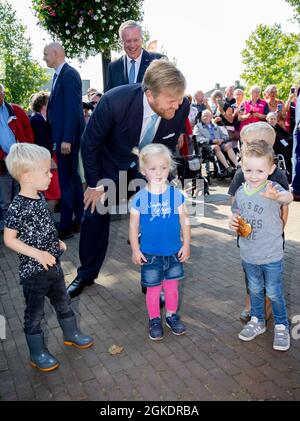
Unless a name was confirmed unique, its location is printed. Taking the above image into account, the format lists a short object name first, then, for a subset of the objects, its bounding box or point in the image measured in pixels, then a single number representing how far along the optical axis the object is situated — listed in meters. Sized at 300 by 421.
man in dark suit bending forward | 2.93
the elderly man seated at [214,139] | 9.16
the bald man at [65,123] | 5.16
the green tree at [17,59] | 41.16
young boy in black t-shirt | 2.47
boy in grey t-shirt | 2.67
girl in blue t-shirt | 2.87
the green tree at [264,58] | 35.03
